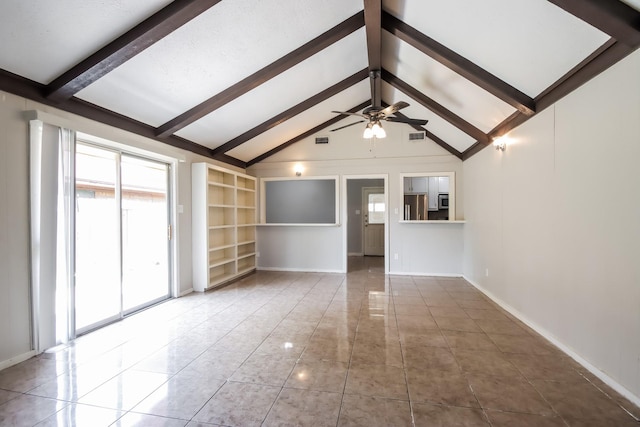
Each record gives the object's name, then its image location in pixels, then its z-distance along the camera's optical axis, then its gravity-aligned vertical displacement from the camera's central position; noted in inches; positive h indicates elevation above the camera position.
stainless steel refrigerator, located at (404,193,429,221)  286.0 +8.2
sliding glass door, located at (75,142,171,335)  121.2 -9.4
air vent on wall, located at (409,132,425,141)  224.8 +60.7
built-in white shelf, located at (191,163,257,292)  184.9 -7.1
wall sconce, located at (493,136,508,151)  147.3 +36.7
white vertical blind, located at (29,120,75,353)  99.7 -4.7
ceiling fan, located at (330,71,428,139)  142.5 +49.2
